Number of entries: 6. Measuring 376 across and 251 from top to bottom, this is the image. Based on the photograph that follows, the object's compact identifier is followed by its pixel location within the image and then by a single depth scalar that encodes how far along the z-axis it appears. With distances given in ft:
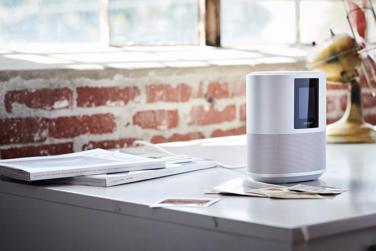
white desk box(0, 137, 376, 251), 5.53
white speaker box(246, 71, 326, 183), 6.50
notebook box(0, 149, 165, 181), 6.62
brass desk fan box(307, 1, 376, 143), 8.64
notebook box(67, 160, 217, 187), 6.60
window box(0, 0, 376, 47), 8.57
